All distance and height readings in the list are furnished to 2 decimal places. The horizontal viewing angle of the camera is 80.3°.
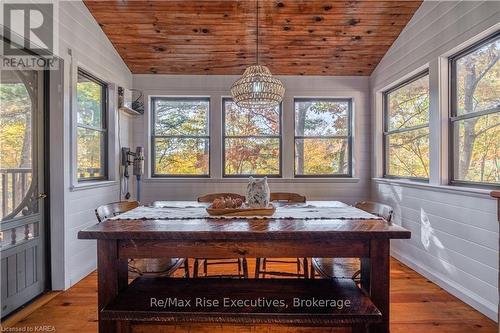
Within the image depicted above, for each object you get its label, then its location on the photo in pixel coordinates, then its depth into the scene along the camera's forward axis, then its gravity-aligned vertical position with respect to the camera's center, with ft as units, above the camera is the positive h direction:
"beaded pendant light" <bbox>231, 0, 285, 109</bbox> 7.72 +2.08
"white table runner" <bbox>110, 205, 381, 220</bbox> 6.57 -1.10
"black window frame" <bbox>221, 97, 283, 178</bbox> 13.94 +1.38
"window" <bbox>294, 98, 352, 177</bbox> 14.14 +1.37
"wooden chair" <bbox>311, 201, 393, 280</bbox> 6.62 -2.35
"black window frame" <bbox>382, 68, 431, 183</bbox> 11.69 +1.50
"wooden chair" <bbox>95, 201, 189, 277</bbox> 6.88 -2.36
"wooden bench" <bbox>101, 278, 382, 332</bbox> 4.95 -2.42
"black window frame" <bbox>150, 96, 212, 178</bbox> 13.96 +1.50
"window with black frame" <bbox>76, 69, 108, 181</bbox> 10.31 +1.48
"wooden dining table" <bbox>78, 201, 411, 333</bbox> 4.99 -1.53
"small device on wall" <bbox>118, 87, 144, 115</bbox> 12.26 +2.93
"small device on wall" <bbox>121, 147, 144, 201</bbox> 12.71 +0.21
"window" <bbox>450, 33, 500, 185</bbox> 7.70 +1.43
